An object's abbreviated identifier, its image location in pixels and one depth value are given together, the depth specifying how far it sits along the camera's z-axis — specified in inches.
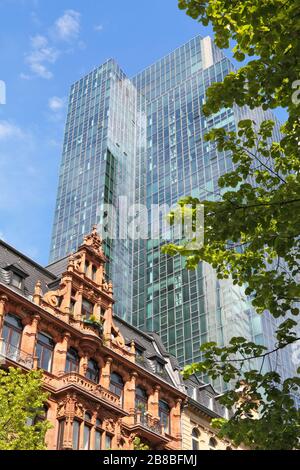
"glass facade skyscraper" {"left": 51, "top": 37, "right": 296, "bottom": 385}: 3437.5
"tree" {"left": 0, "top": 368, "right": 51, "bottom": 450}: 979.9
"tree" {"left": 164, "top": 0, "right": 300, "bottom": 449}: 628.1
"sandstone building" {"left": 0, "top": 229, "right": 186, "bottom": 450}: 1370.6
